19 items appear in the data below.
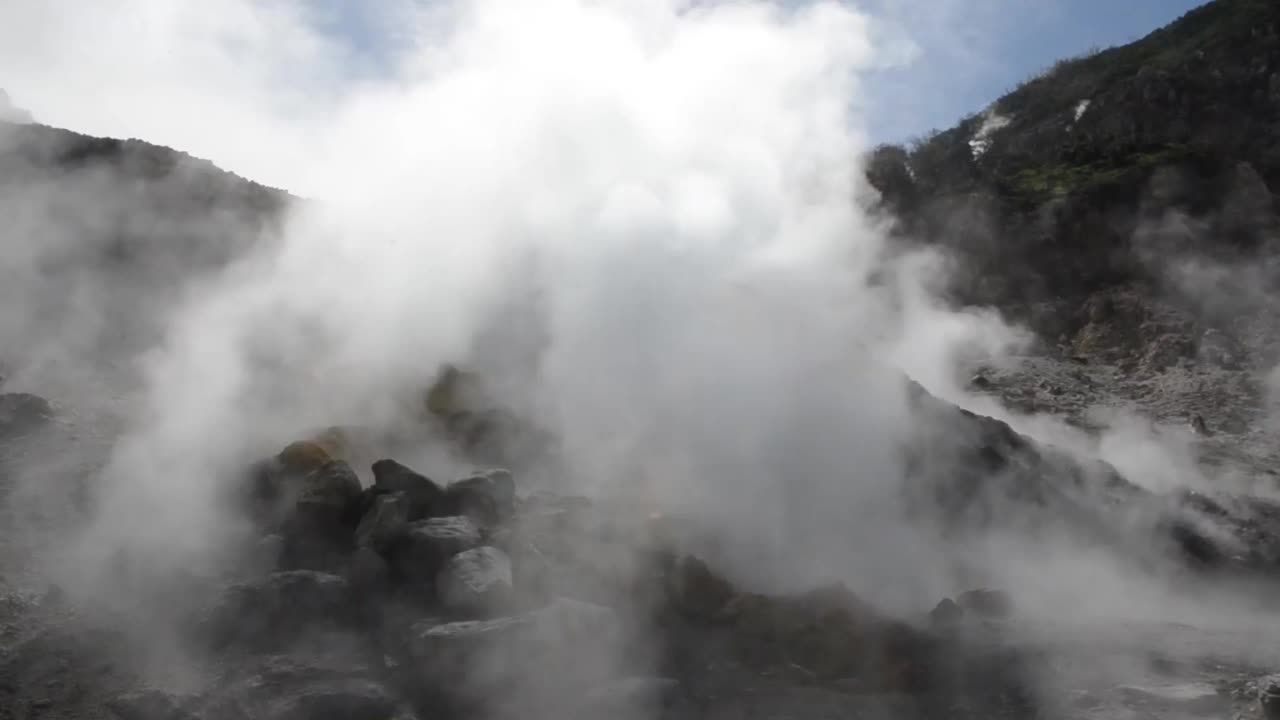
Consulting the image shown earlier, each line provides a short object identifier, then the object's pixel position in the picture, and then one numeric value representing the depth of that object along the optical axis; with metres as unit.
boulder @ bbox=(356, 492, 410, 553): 6.54
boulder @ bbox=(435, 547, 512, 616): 6.04
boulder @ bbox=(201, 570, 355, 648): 5.87
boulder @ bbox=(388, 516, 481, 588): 6.36
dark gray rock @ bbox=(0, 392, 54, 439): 8.43
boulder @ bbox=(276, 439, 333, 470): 7.50
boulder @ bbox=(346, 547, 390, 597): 6.28
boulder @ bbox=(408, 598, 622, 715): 5.46
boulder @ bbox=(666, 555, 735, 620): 6.47
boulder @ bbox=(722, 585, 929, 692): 5.88
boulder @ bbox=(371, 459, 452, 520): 6.98
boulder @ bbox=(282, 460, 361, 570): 6.67
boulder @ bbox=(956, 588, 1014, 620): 6.86
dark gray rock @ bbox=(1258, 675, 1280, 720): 5.19
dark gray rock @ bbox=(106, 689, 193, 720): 5.07
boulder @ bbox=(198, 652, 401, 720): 5.14
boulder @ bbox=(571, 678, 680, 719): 5.31
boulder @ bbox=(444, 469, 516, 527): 7.04
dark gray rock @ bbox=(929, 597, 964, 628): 6.52
